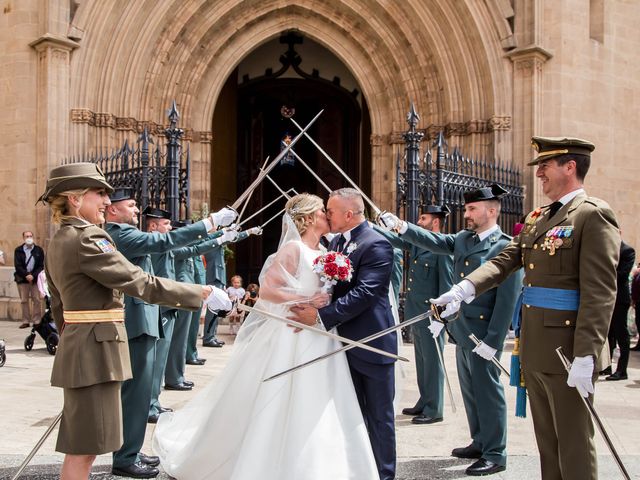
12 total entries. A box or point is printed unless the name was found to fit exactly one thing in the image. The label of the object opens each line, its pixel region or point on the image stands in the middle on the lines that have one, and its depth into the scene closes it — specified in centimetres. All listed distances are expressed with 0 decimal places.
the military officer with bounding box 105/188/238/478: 453
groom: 411
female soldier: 349
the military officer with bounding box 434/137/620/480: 337
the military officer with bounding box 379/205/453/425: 613
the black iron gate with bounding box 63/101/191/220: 1112
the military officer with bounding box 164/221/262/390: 746
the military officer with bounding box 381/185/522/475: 462
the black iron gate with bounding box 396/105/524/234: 1117
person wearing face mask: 1179
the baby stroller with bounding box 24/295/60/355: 932
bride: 386
